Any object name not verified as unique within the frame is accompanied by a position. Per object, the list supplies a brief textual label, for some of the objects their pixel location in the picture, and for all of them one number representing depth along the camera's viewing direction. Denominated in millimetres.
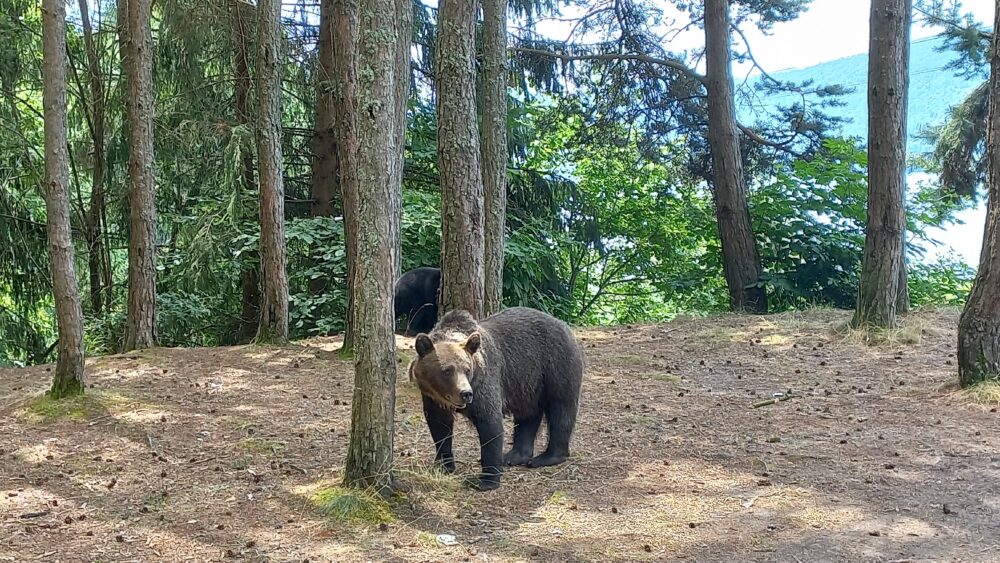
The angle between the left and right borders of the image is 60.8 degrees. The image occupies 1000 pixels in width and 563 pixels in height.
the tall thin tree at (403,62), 8922
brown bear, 5750
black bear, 12938
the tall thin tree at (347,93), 9305
